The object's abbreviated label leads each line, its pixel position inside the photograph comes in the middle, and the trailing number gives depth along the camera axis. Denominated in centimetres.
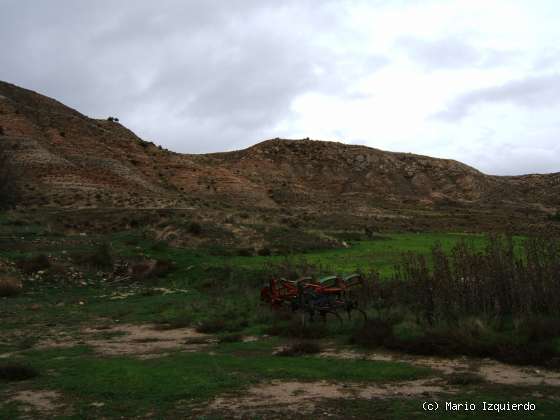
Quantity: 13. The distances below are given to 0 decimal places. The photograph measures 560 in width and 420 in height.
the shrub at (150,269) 2304
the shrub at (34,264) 2153
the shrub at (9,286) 1898
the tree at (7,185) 2848
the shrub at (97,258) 2349
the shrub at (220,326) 1298
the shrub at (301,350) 998
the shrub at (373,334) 1025
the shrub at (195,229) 3068
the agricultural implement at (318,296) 1244
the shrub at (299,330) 1155
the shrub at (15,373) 870
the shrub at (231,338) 1168
